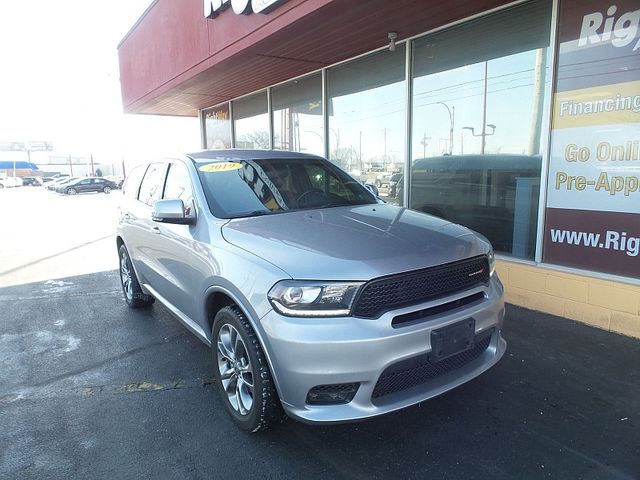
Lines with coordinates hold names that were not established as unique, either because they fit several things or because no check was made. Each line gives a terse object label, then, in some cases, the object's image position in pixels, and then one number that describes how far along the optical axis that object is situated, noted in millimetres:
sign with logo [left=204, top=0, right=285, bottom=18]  5605
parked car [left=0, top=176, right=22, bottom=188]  58188
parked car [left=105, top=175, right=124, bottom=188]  46856
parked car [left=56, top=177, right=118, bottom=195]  40812
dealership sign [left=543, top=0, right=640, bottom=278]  4195
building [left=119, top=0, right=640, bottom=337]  4336
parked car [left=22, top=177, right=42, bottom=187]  65750
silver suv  2361
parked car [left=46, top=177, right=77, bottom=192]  43719
